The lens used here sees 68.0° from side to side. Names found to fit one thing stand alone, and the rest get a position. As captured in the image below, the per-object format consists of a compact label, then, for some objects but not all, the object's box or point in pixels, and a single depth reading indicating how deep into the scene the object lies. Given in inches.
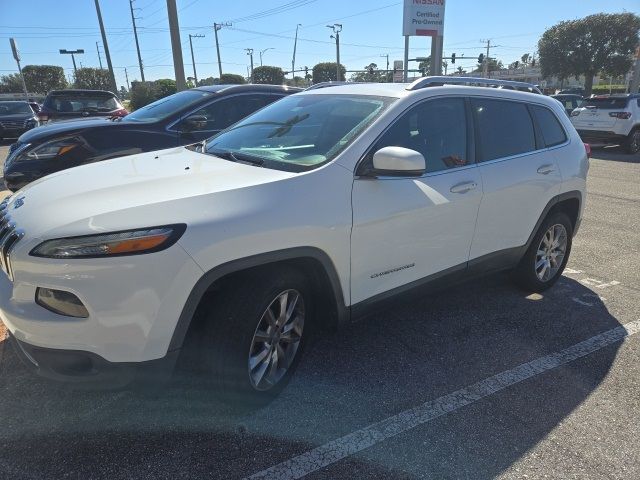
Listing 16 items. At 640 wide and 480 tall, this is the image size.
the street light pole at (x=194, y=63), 2501.7
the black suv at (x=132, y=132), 207.3
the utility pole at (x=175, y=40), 490.0
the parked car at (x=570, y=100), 720.3
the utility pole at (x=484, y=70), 2373.3
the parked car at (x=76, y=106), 394.6
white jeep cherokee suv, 79.0
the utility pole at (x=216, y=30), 2546.8
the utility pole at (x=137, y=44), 1601.9
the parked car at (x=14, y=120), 609.0
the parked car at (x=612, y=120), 534.3
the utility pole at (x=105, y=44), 1042.1
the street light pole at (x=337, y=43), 2151.8
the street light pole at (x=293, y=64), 3002.0
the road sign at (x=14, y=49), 883.2
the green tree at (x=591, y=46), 1676.9
